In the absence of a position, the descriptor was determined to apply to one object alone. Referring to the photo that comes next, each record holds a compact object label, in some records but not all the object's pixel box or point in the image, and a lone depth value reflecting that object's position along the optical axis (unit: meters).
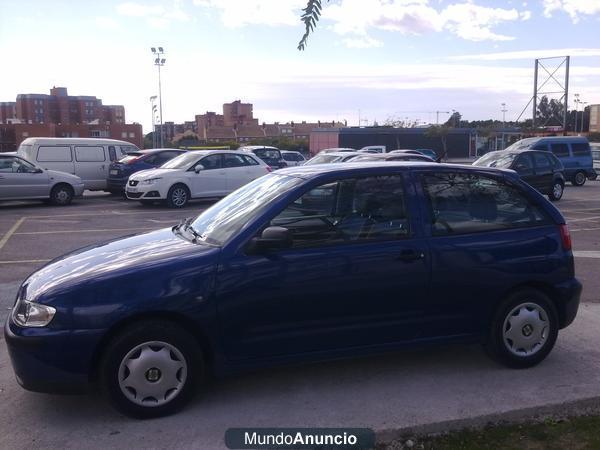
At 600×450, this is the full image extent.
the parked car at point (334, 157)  21.05
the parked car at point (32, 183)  16.80
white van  19.48
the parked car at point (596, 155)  31.28
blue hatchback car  3.96
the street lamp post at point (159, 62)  43.28
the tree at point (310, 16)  2.67
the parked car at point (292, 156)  33.91
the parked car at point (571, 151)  25.69
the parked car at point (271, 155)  28.41
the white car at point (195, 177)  16.88
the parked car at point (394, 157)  16.25
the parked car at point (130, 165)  19.28
